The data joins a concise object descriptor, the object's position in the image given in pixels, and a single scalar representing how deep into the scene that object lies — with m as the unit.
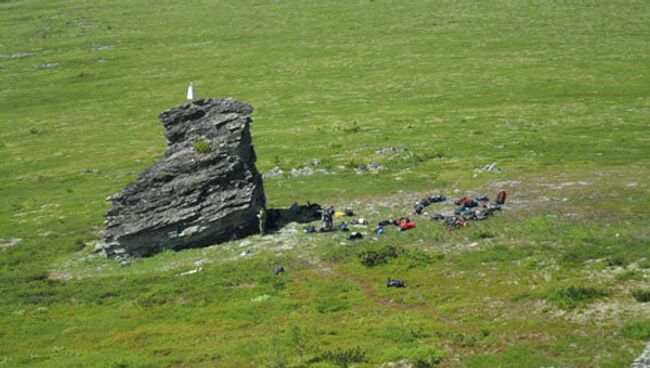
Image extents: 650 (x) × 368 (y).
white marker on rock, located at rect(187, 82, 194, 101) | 61.81
